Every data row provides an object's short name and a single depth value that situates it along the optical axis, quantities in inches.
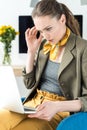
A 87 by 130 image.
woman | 68.8
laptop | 67.4
